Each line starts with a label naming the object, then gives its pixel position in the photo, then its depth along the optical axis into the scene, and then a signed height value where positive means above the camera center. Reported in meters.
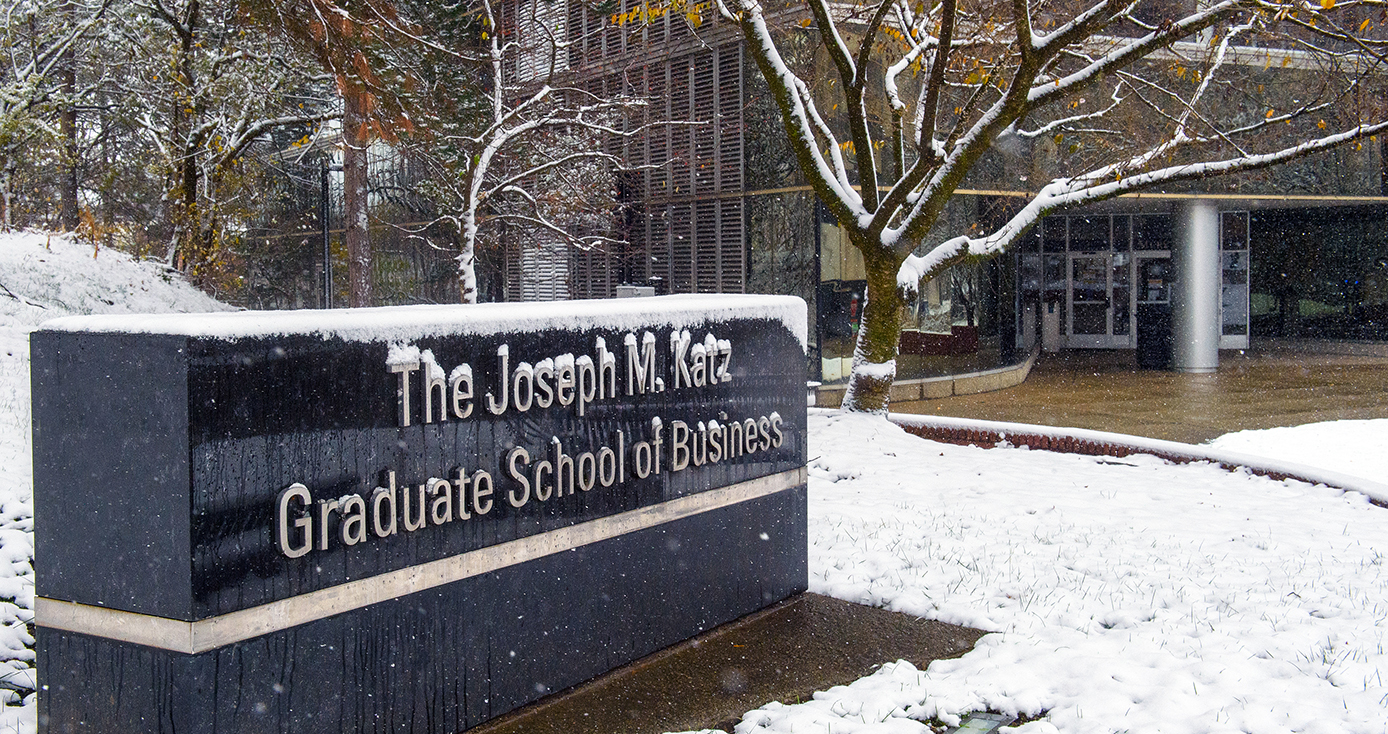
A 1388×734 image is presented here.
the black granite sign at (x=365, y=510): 3.08 -0.55
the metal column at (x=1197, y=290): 20.47 +0.70
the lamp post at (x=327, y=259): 19.41 +1.36
